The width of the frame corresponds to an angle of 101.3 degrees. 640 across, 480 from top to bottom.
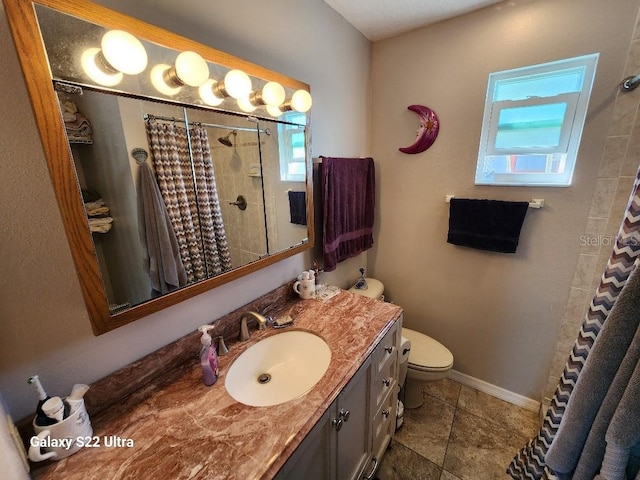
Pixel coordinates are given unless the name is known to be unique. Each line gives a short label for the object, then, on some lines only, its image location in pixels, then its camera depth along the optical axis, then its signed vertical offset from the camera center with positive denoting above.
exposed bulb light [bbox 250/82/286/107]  1.10 +0.35
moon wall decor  1.66 +0.31
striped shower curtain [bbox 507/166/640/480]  0.77 -0.48
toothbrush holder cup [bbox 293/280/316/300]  1.45 -0.59
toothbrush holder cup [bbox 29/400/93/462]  0.63 -0.63
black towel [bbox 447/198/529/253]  1.51 -0.28
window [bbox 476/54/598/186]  1.34 +0.28
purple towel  1.52 -0.18
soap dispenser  0.89 -0.61
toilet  1.58 -1.11
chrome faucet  1.13 -0.61
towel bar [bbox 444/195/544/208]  1.45 -0.15
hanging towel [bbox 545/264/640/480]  0.67 -0.63
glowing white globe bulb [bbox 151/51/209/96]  0.83 +0.33
